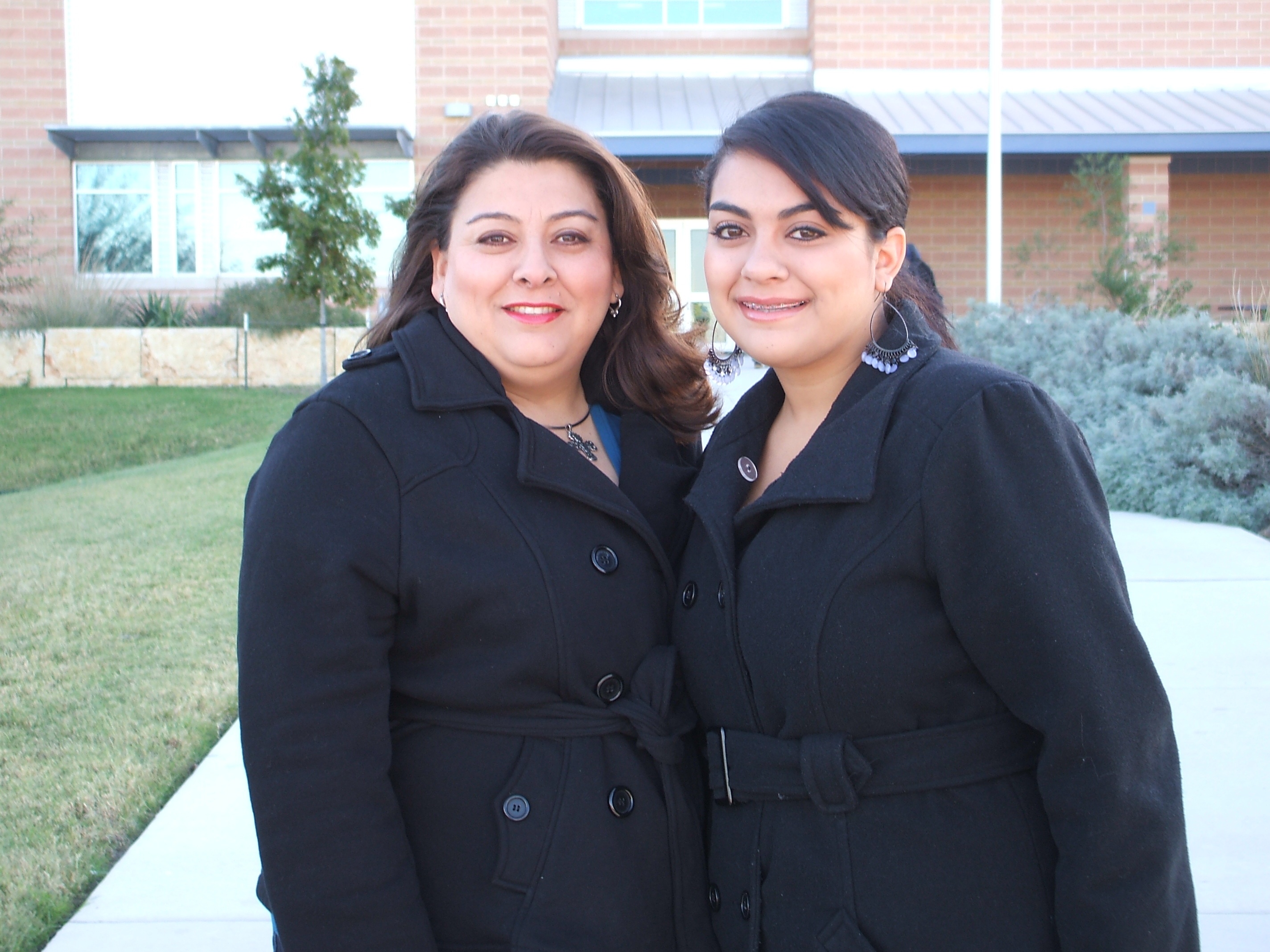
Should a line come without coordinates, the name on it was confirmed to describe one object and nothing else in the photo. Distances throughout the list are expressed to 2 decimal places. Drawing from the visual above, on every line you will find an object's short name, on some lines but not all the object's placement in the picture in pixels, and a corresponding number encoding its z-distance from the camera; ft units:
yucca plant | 61.11
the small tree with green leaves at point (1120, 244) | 54.85
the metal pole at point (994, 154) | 46.42
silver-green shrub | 23.00
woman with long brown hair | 5.57
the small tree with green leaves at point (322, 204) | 51.98
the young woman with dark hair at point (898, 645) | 5.24
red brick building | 63.31
